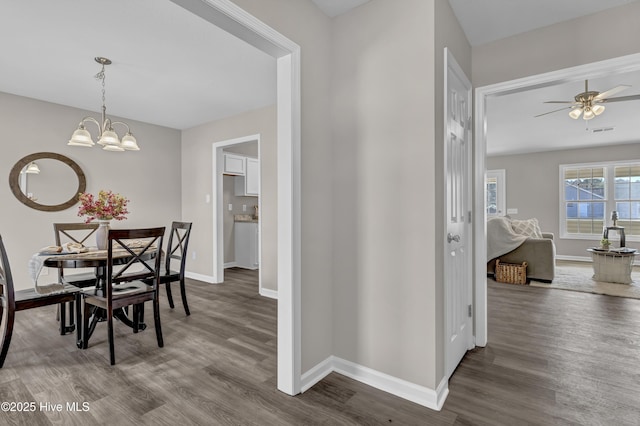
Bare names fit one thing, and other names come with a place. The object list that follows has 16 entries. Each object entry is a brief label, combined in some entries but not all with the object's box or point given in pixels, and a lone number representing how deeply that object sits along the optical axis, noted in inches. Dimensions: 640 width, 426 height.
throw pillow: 209.5
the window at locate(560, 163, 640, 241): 257.8
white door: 78.2
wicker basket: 187.0
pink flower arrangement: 112.1
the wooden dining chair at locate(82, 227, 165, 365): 90.8
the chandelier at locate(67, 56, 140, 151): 110.6
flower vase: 115.7
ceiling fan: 133.7
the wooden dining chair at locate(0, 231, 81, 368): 86.0
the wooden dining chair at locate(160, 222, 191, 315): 129.2
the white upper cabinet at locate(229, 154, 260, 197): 222.5
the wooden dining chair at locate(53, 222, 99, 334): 110.2
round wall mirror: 150.5
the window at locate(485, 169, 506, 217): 316.2
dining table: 95.7
